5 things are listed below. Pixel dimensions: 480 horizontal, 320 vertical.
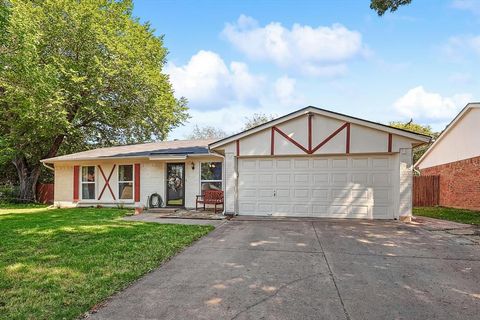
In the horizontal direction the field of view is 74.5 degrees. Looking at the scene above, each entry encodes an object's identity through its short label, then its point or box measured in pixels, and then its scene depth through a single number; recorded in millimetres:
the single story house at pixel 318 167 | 9984
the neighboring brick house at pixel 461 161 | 14555
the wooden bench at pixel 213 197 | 12203
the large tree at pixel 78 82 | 15047
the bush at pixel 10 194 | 19594
